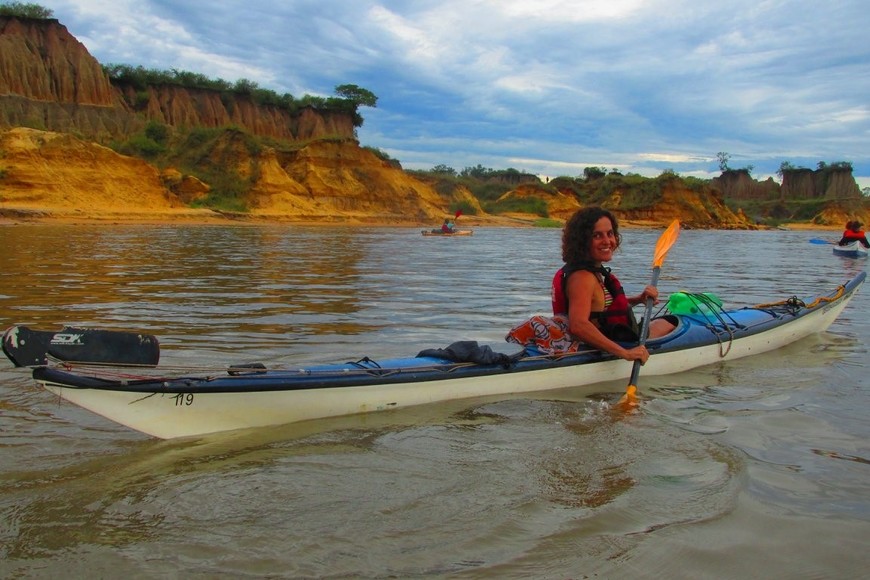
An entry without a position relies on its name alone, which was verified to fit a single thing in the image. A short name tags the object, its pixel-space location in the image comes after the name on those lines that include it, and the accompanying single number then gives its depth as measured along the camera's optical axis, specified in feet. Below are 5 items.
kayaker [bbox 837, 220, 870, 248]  59.00
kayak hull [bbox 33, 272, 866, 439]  9.50
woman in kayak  13.28
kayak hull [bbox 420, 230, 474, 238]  89.34
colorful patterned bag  14.26
